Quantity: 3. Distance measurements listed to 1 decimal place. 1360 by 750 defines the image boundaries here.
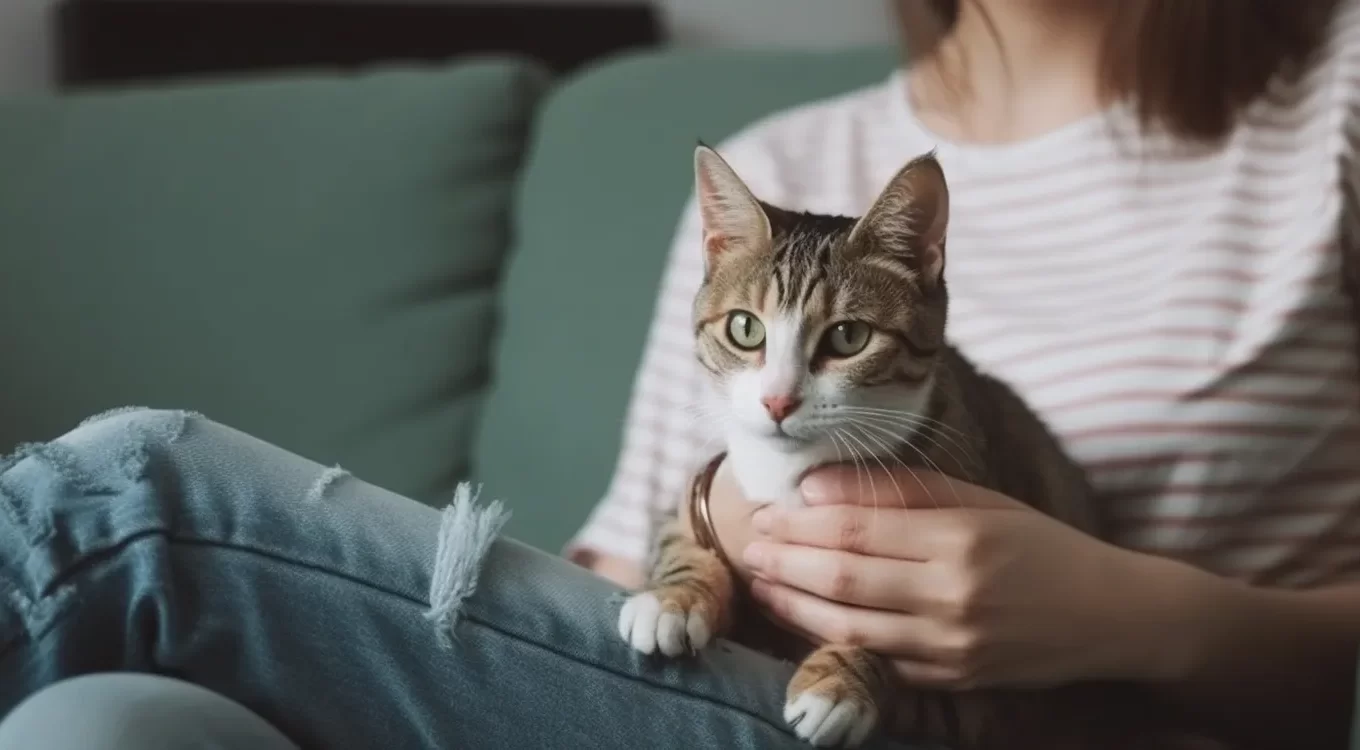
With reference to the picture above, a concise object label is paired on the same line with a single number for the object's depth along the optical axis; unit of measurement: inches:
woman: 28.0
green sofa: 54.3
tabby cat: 28.7
